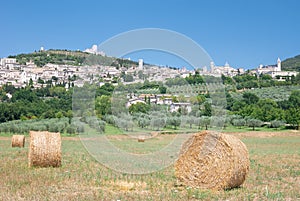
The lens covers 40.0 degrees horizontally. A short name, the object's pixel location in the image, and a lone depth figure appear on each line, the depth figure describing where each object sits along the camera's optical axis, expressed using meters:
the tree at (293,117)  54.04
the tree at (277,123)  55.03
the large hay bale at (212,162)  9.42
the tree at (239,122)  55.42
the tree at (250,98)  73.02
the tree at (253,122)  55.35
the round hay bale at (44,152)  12.53
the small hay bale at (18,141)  21.86
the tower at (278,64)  174.23
